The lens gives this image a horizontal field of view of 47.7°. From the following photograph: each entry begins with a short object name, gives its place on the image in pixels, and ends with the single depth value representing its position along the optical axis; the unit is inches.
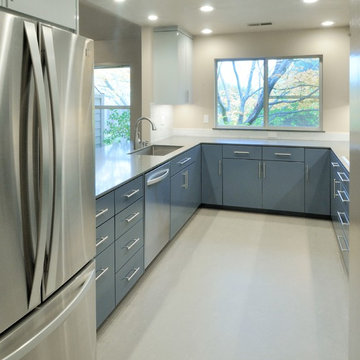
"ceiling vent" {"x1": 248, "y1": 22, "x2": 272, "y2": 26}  192.9
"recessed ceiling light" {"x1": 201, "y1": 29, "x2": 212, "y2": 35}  208.4
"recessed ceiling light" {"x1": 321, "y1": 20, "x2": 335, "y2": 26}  186.4
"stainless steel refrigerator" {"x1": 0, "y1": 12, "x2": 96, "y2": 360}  49.5
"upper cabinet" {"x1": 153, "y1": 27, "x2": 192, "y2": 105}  199.2
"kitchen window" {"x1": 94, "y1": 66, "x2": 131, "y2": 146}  266.2
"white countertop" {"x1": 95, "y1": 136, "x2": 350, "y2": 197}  109.4
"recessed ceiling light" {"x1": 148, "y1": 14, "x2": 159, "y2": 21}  179.5
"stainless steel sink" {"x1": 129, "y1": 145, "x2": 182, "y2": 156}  189.2
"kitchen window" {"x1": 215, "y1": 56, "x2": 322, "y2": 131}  210.7
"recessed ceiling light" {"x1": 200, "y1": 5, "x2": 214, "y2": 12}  159.6
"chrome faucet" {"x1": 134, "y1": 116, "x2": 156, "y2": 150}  170.5
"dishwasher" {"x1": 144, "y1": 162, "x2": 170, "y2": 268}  127.9
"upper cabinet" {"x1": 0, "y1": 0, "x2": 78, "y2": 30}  56.9
